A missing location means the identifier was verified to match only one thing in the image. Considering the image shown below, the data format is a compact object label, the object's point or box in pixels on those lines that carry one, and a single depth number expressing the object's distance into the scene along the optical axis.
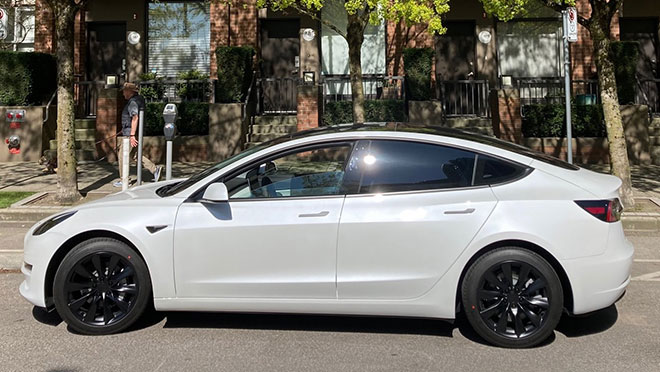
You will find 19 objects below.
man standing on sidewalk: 10.12
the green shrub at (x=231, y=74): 14.39
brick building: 16.17
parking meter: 8.40
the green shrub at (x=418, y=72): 14.33
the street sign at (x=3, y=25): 10.77
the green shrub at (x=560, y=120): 13.94
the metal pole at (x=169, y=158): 8.43
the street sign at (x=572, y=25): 8.81
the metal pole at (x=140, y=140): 8.92
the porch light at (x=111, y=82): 14.32
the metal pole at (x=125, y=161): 9.08
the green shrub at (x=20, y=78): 14.04
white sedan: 4.00
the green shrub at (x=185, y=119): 14.50
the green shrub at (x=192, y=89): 15.46
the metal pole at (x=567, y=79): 8.81
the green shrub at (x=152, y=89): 15.52
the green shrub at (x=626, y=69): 14.24
